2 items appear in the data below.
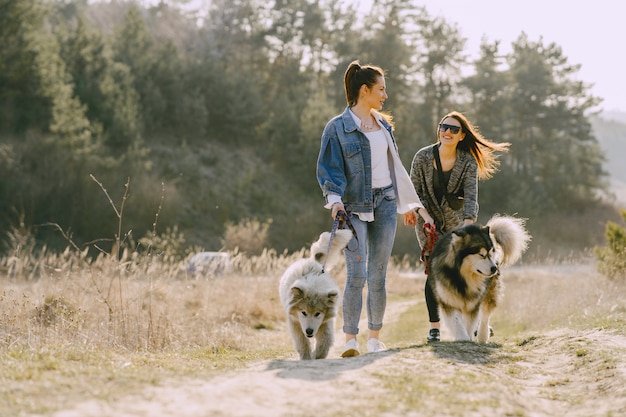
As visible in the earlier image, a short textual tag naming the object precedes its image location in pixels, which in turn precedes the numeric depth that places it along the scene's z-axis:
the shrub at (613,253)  12.10
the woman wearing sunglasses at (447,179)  6.49
